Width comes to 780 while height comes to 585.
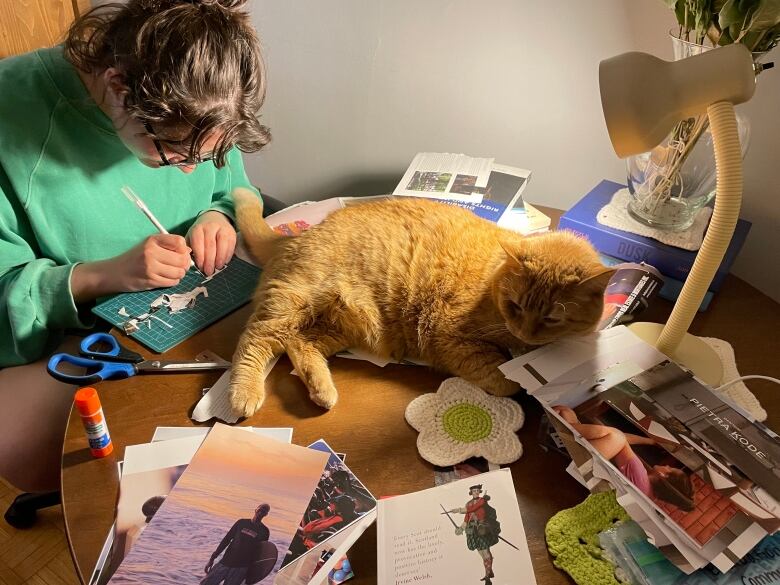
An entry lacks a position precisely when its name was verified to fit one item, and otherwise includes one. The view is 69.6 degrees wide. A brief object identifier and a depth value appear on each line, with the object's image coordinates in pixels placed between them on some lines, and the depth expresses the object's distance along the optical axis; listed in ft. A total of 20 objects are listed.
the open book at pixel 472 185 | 4.30
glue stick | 2.48
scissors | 2.99
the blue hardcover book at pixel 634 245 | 3.64
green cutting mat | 3.35
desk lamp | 2.33
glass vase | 3.39
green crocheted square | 2.24
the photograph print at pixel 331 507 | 2.36
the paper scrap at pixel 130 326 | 3.34
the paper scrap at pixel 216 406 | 2.88
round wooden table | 2.42
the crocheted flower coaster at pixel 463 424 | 2.72
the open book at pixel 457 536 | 2.25
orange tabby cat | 3.13
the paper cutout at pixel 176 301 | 3.56
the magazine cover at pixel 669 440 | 2.19
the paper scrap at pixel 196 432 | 2.76
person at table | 2.98
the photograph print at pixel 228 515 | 2.23
